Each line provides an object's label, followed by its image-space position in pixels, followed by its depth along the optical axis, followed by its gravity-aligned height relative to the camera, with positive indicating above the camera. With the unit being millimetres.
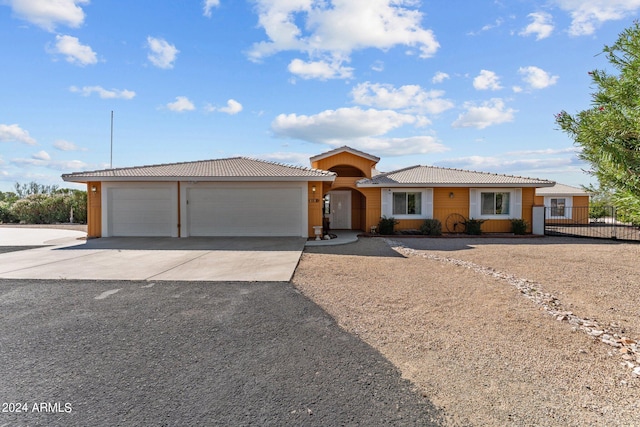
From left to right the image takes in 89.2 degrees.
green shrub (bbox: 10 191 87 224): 23031 -170
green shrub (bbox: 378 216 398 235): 15820 -890
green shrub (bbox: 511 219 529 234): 15977 -864
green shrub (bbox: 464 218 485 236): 15933 -885
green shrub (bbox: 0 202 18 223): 23919 -771
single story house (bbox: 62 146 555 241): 14016 +381
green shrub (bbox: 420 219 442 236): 15836 -973
